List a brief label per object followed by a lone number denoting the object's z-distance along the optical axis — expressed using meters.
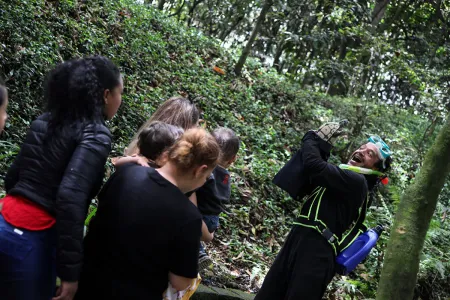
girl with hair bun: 2.31
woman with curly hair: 2.34
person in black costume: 4.05
